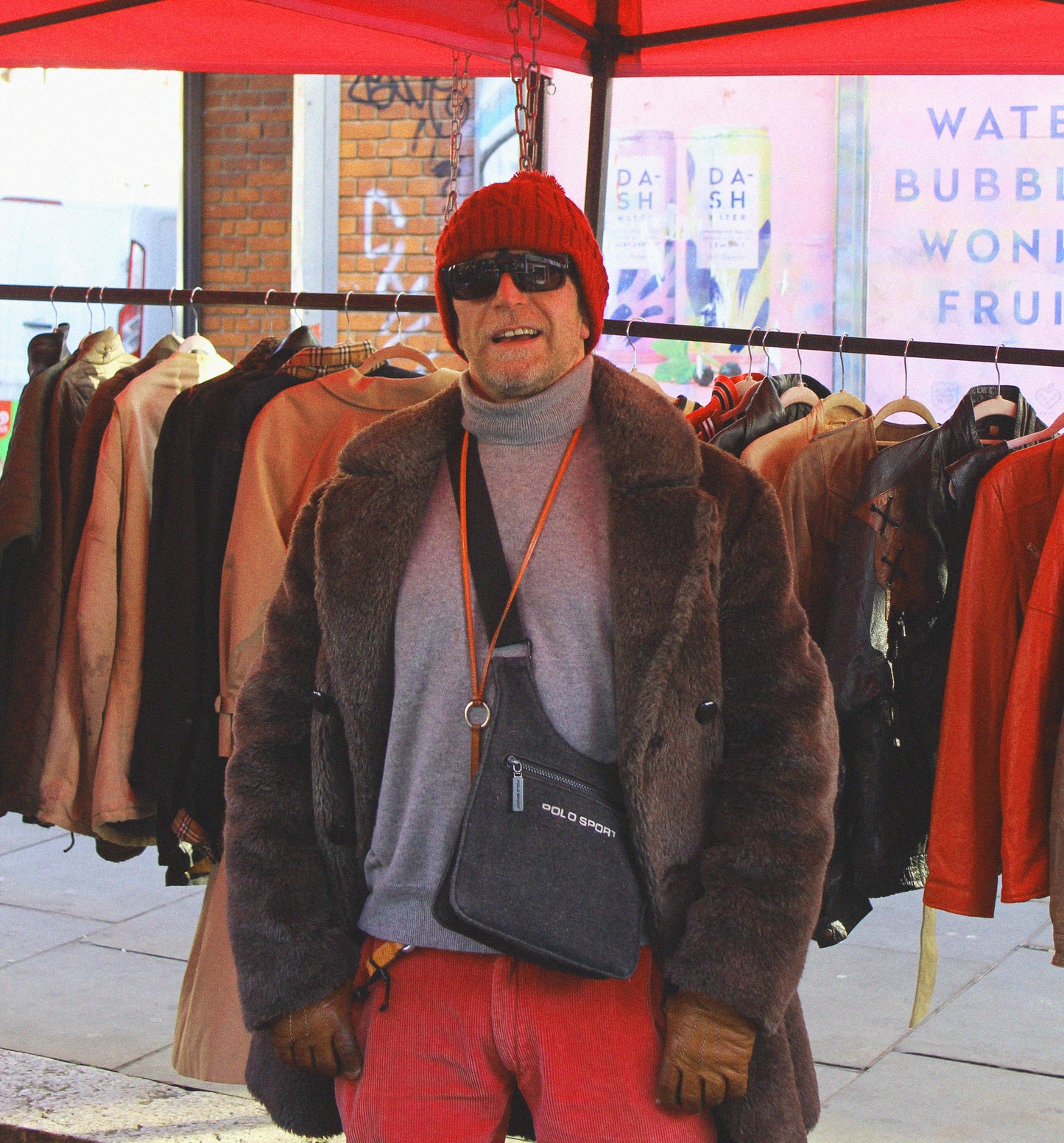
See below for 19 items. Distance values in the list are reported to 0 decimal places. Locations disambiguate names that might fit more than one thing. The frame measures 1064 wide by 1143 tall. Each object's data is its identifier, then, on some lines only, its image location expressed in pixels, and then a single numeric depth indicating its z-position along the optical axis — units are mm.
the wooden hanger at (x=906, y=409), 3414
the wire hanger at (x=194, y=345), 3799
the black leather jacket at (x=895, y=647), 3113
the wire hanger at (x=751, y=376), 3777
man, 2092
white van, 8016
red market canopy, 3768
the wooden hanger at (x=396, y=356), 3496
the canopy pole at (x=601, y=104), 4020
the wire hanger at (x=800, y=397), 3598
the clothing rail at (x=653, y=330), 3305
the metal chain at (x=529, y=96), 3327
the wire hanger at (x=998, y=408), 3432
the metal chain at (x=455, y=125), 3293
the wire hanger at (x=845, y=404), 3543
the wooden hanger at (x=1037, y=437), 3168
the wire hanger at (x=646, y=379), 2625
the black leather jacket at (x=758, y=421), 3443
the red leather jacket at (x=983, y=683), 3041
